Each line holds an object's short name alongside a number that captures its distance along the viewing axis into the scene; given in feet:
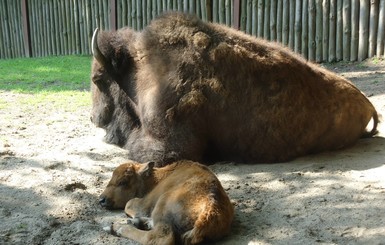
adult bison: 20.51
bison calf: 13.58
